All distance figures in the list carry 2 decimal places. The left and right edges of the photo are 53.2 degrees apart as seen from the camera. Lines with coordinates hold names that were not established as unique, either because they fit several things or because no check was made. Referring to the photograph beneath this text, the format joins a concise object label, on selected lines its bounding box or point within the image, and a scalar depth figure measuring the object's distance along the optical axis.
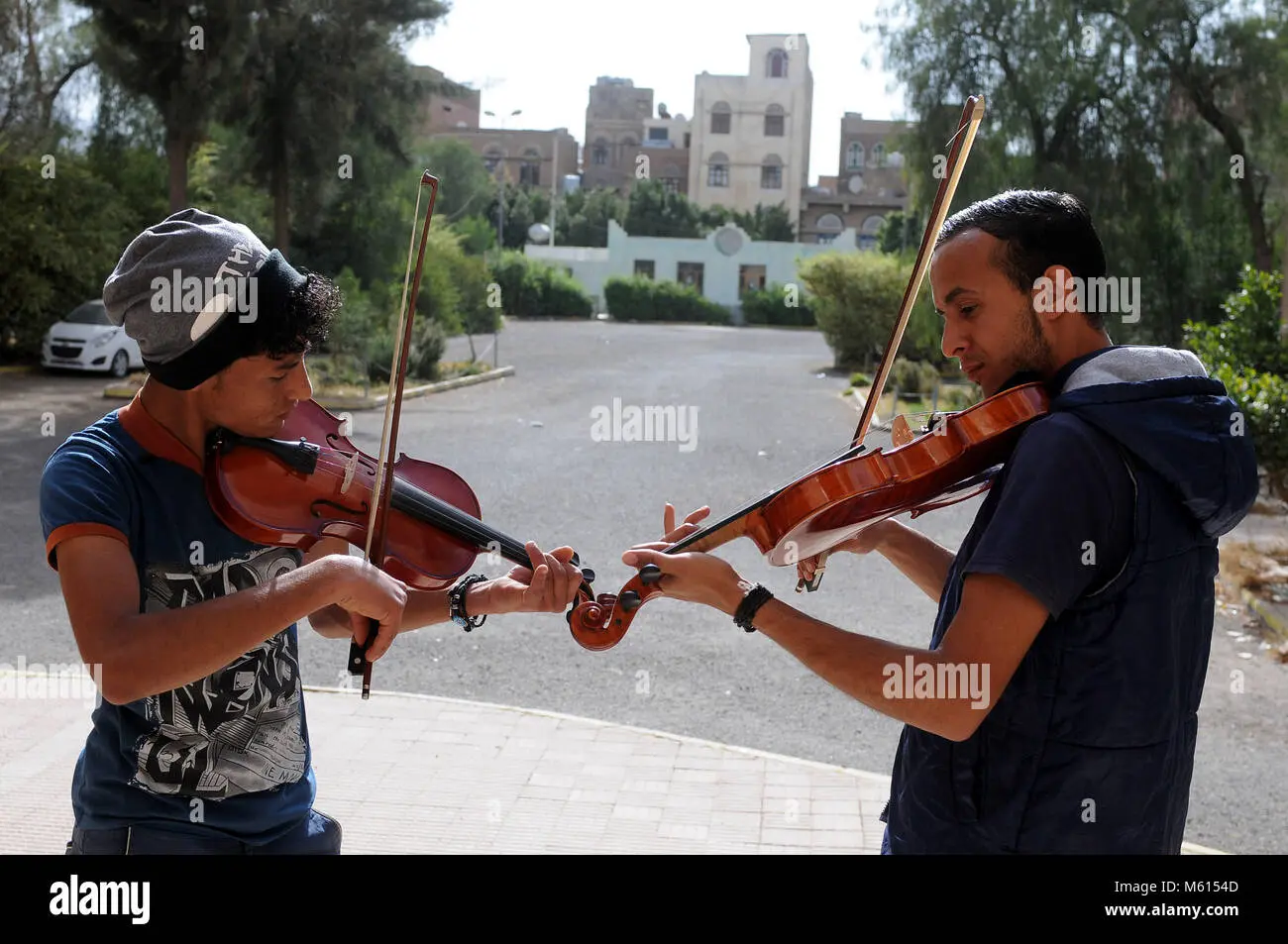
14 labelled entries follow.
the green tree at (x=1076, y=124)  16.78
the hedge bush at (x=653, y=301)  49.47
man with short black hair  1.60
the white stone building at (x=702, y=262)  54.50
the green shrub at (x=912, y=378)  20.44
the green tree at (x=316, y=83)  17.50
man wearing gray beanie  1.66
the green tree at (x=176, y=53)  15.54
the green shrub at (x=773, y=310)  49.09
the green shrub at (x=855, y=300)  25.12
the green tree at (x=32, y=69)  20.02
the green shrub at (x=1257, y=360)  7.22
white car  18.56
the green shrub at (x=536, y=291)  47.78
